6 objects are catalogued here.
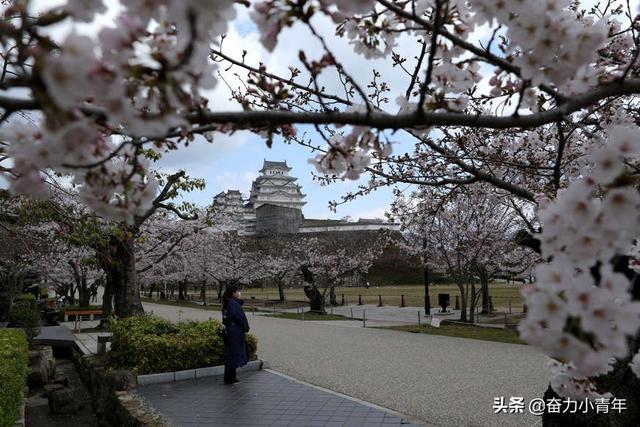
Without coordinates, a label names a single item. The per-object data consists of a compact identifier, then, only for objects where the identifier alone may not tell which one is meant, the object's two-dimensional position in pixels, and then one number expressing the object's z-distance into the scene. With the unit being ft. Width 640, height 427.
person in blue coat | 24.85
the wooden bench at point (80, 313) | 68.09
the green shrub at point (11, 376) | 16.03
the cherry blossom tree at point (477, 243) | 54.19
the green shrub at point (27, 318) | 43.01
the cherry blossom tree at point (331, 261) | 79.66
